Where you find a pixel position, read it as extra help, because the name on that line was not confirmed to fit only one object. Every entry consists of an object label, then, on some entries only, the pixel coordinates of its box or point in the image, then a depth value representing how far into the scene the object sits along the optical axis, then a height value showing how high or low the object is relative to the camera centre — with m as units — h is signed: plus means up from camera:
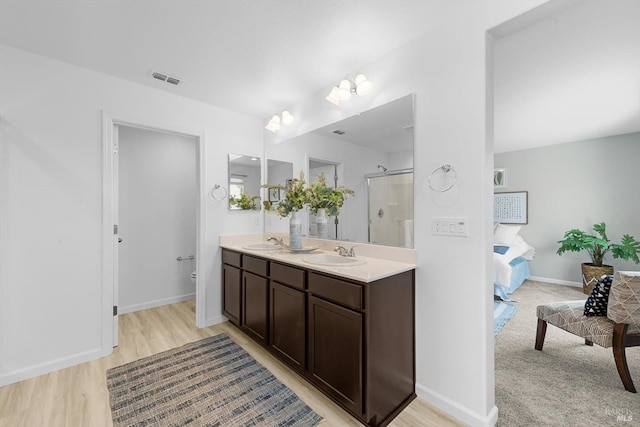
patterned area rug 1.55 -1.20
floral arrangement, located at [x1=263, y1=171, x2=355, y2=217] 2.37 +0.14
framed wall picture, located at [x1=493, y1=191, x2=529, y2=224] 4.80 +0.11
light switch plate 1.55 -0.08
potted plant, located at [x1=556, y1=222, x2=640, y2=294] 3.72 -0.51
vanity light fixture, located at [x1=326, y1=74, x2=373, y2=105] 1.99 +0.96
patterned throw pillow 1.95 -0.63
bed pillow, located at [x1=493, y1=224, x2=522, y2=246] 4.45 -0.35
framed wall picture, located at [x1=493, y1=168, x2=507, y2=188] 5.02 +0.67
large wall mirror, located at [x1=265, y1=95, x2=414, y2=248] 1.88 +0.38
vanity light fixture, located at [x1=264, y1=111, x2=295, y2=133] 2.83 +0.98
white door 2.42 -0.16
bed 3.51 -0.69
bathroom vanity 1.44 -0.72
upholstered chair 1.70 -0.77
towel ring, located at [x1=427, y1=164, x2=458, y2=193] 1.60 +0.25
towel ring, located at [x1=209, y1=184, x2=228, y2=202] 2.90 +0.21
